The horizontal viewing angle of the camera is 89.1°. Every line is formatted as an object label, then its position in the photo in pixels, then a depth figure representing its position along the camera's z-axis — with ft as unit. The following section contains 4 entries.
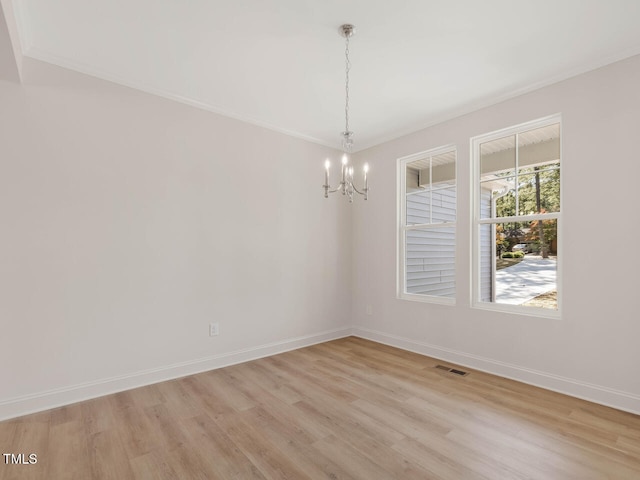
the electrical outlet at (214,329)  11.42
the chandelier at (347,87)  7.72
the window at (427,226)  12.84
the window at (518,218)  10.12
